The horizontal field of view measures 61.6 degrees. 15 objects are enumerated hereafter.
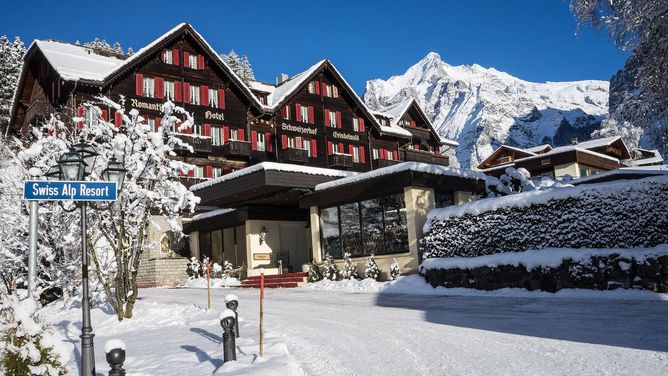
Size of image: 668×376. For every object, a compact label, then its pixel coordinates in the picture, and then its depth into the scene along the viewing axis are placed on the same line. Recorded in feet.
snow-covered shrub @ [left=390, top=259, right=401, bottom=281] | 66.69
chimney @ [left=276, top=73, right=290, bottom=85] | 175.63
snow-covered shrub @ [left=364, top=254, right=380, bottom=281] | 68.85
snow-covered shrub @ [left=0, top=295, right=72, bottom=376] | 19.67
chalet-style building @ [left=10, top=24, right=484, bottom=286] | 71.77
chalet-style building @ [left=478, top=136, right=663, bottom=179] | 132.87
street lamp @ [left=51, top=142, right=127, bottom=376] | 22.94
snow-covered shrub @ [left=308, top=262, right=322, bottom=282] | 74.59
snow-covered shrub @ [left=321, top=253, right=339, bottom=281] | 72.69
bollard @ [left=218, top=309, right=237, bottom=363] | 26.20
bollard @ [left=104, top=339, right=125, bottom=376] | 19.75
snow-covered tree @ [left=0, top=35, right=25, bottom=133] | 161.38
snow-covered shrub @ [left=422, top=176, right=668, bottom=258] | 46.62
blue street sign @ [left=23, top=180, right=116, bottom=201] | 24.31
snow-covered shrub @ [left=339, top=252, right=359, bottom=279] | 71.26
